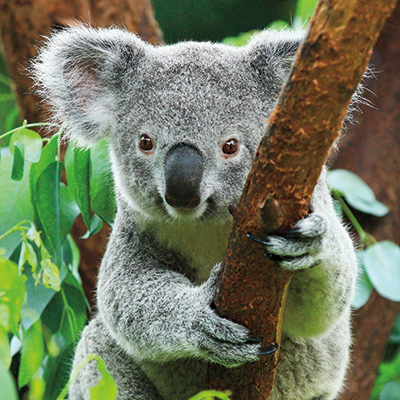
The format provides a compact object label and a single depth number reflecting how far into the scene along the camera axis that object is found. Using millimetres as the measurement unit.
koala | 4230
